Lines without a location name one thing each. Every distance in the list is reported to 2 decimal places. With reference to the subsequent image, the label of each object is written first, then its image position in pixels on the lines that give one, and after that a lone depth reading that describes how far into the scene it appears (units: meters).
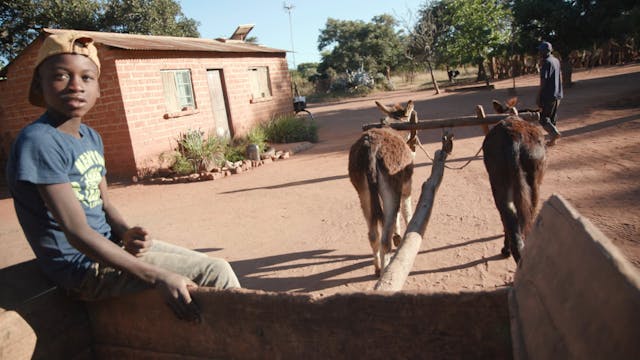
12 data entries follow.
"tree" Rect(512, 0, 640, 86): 15.76
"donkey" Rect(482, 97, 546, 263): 3.09
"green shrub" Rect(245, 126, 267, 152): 12.15
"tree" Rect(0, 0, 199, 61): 18.98
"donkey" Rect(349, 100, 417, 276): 3.54
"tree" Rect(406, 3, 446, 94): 28.31
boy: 1.67
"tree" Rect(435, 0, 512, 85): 24.25
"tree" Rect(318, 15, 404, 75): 39.00
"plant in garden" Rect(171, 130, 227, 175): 10.16
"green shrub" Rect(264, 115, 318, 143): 13.80
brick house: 9.54
